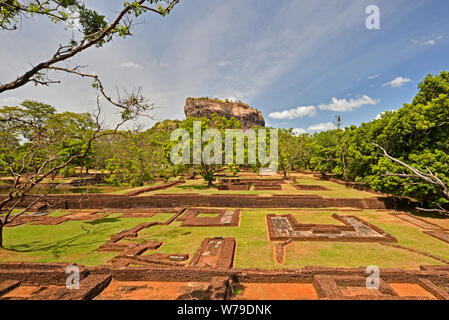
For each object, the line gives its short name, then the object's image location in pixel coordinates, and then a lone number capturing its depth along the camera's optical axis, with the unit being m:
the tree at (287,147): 27.94
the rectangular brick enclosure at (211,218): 9.79
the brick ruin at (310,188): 19.30
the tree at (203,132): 19.94
